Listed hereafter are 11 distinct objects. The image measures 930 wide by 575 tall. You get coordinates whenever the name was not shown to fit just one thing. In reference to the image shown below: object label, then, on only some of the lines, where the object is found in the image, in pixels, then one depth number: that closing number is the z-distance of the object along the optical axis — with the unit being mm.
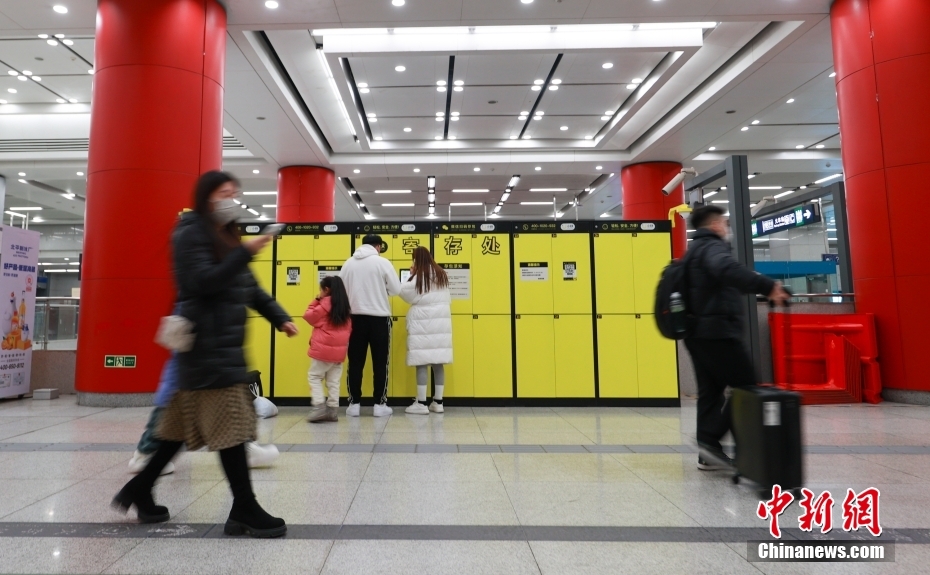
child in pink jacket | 5207
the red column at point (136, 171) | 6172
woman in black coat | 2123
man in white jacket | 5410
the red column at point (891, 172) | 6629
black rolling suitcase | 2541
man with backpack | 2980
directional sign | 10648
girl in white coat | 5605
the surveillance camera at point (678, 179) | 5539
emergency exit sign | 6113
